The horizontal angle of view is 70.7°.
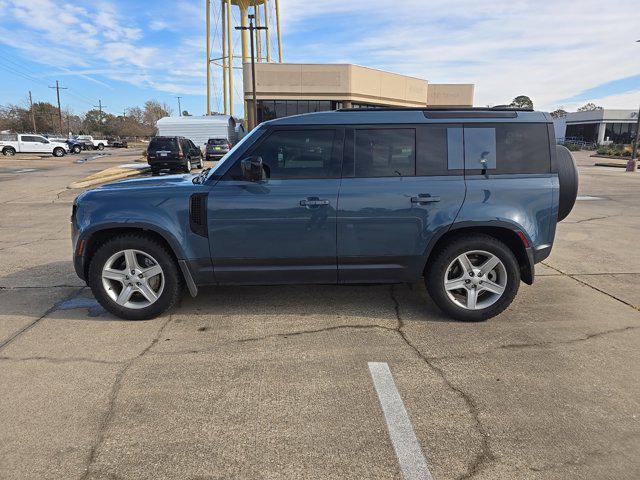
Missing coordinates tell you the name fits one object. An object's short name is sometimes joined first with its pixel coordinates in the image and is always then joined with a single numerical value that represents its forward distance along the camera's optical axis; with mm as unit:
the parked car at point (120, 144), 71938
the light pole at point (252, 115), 27922
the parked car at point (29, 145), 40344
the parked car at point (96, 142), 60850
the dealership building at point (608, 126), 69000
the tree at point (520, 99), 111162
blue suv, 4098
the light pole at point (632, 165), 26922
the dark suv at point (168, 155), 21078
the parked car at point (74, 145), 48938
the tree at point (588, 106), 134725
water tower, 46594
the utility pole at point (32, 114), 86275
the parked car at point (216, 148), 31234
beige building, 40875
